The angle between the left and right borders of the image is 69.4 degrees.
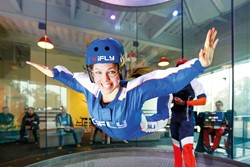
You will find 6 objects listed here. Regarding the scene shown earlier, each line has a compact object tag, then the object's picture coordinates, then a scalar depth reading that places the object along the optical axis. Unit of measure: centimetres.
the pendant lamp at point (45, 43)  464
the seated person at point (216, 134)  440
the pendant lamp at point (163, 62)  620
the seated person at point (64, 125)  584
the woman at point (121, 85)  95
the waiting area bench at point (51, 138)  554
